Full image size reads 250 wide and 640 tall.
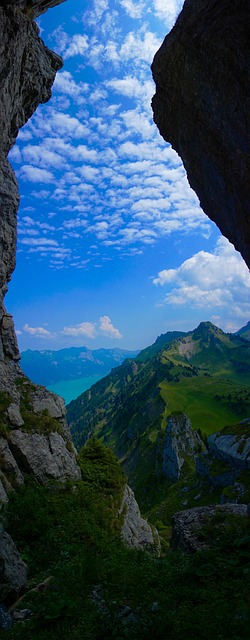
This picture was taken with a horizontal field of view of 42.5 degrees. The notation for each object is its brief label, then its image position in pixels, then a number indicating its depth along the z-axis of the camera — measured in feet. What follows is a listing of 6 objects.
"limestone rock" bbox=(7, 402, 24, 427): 85.71
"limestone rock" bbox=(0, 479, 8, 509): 60.03
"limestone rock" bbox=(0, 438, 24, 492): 71.97
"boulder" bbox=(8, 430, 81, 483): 80.23
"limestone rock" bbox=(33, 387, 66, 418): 100.89
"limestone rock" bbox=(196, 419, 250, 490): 146.30
